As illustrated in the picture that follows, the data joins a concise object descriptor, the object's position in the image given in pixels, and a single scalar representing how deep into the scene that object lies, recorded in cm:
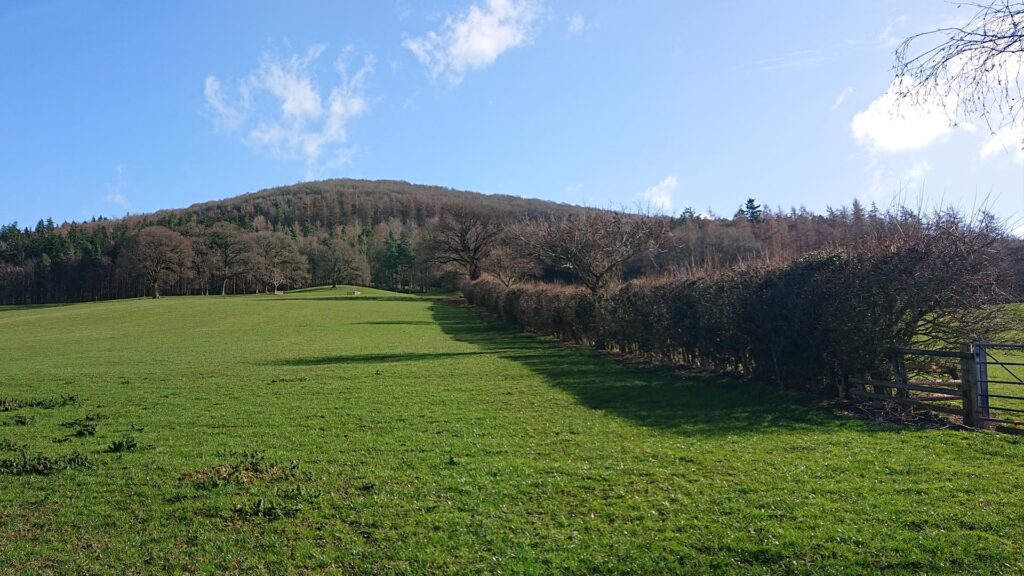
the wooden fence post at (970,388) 941
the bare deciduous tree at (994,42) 394
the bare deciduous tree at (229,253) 8862
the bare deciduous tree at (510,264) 5366
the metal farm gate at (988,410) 915
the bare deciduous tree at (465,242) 7025
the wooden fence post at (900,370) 1121
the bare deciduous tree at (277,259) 9056
